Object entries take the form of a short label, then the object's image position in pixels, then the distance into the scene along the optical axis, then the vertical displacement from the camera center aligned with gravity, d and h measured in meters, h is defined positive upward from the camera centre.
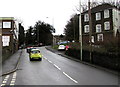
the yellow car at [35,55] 30.34 -2.49
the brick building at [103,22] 47.58 +4.20
